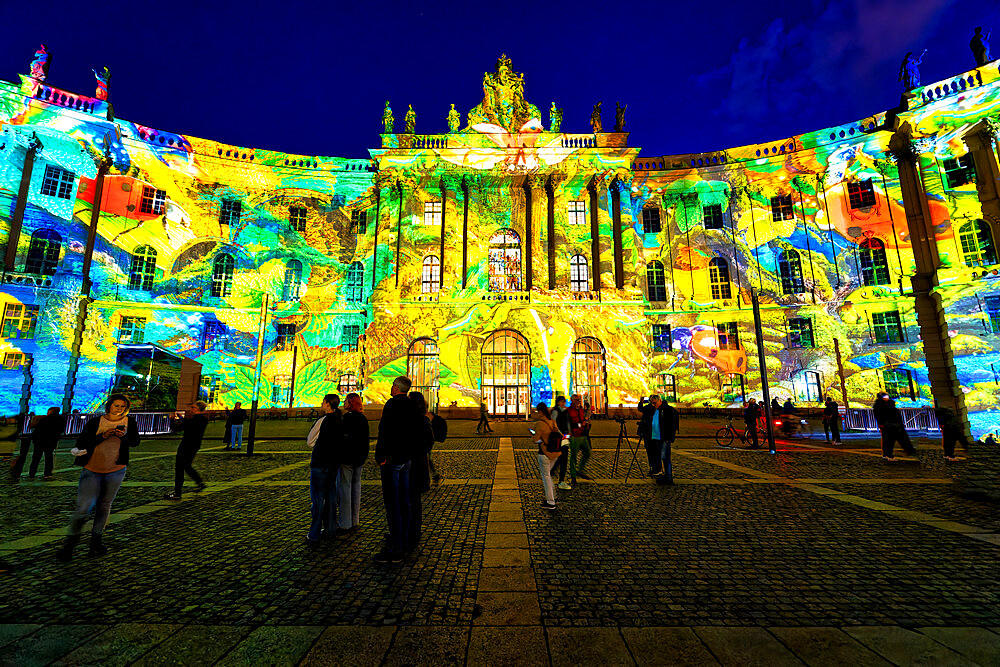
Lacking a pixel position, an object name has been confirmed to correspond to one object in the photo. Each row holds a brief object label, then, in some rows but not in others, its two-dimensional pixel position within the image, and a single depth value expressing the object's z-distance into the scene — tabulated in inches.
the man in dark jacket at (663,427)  332.2
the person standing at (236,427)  565.3
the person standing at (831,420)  603.8
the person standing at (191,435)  301.3
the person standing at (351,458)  212.7
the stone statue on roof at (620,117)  1154.0
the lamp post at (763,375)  536.9
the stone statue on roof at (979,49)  981.2
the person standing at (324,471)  201.9
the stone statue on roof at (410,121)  1175.0
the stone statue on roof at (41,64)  1052.5
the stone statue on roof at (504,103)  1171.9
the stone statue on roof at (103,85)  1072.2
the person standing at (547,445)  251.1
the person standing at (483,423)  792.1
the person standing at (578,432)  324.2
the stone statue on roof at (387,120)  1184.4
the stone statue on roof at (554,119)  1217.4
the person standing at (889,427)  441.7
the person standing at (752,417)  604.1
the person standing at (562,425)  295.4
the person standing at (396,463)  177.6
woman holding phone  185.8
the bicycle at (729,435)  636.1
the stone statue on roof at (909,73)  1022.4
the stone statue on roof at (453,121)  1180.2
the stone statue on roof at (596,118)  1183.6
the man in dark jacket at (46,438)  371.9
